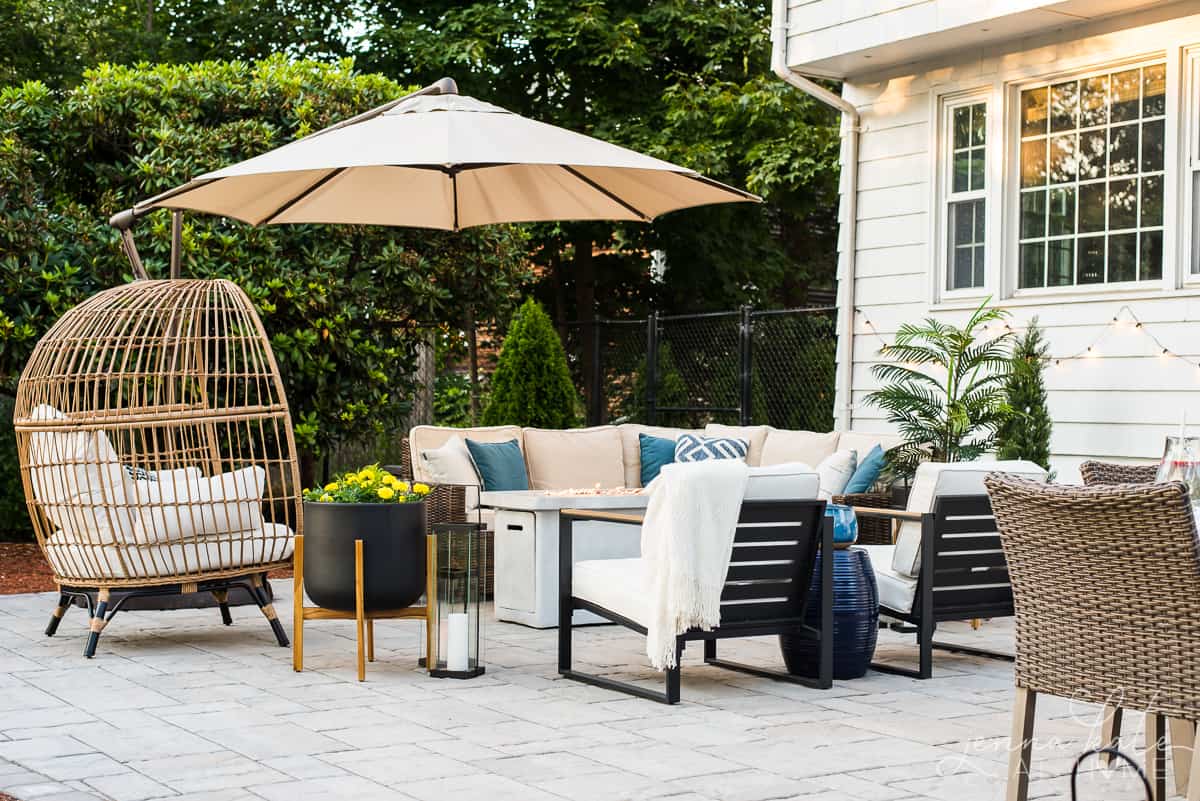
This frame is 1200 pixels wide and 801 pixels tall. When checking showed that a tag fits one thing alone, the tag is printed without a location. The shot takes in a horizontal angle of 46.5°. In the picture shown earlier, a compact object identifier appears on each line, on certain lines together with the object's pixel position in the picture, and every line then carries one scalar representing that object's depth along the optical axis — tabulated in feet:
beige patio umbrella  19.71
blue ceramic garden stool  18.81
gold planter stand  18.88
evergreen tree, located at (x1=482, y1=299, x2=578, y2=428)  38.93
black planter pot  19.33
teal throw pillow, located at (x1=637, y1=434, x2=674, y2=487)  31.83
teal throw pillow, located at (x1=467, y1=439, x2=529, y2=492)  28.78
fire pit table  23.52
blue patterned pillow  30.45
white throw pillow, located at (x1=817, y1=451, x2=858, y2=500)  26.99
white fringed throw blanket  17.06
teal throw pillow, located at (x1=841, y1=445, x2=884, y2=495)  26.86
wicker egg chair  20.77
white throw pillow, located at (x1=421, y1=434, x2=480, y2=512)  28.35
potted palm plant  26.53
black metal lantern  19.02
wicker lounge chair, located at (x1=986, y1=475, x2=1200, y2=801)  10.71
